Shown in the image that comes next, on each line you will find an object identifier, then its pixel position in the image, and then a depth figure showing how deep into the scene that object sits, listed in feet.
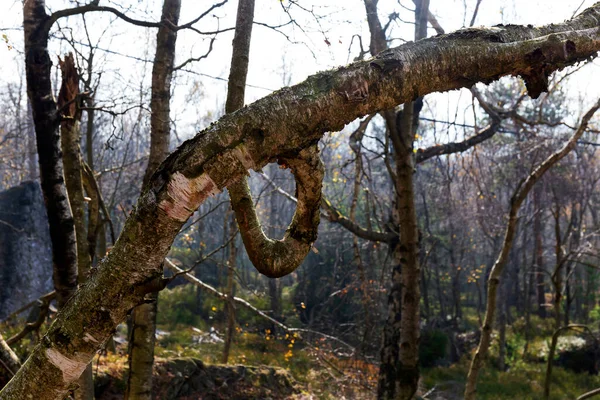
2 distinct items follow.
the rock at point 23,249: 38.50
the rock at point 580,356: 42.32
